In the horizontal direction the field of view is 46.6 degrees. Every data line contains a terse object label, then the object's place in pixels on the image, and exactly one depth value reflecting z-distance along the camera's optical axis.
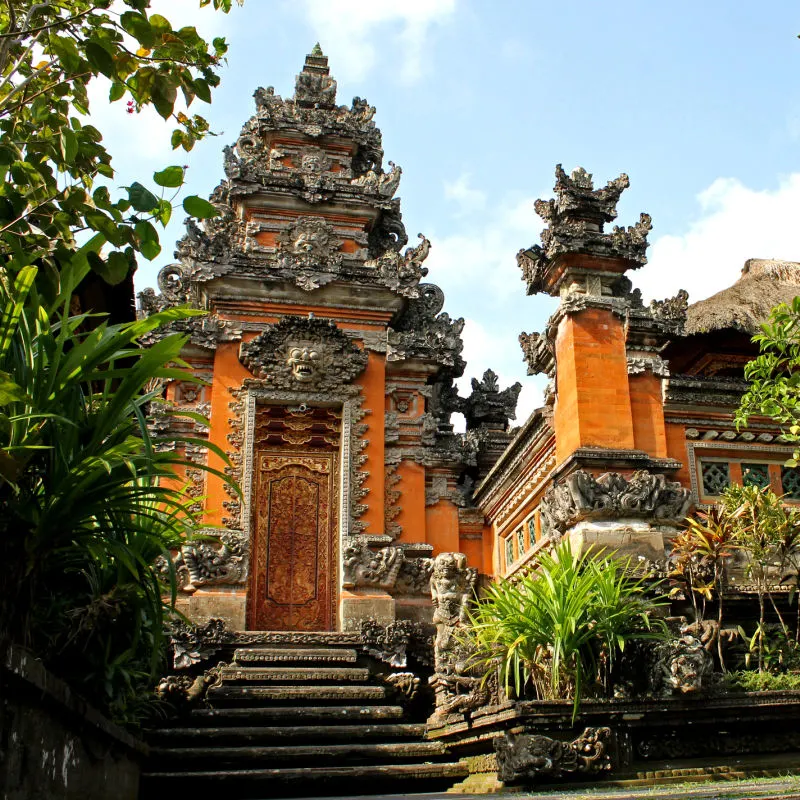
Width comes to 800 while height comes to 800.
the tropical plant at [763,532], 8.58
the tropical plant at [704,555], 8.63
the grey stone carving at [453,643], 7.92
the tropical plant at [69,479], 4.36
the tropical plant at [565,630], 6.94
